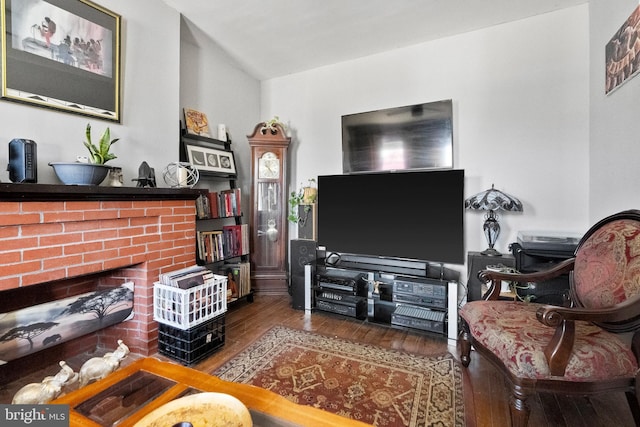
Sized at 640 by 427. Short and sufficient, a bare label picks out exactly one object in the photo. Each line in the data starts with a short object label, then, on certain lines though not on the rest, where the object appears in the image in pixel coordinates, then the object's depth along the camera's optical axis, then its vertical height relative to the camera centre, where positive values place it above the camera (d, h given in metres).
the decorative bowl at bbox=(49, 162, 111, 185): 1.55 +0.22
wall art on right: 1.52 +0.89
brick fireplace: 1.35 -0.20
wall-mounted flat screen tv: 2.59 +0.68
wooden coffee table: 0.87 -0.63
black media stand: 2.25 -0.70
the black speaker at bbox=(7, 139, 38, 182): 1.43 +0.26
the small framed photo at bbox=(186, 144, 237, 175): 2.65 +0.50
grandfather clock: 3.16 -0.06
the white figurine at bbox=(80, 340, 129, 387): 1.28 -0.70
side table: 2.13 -0.43
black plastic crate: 1.85 -0.87
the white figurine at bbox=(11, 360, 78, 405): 1.06 -0.68
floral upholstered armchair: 1.11 -0.54
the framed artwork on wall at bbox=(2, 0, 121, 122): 1.52 +0.91
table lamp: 2.21 +0.02
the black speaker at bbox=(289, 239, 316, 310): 2.80 -0.53
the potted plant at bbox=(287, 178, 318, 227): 3.04 +0.11
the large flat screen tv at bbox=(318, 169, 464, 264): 2.31 -0.04
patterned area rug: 1.43 -1.00
